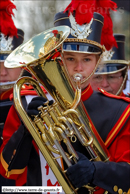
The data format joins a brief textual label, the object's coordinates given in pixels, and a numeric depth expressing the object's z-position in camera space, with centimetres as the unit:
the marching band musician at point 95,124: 402
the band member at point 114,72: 800
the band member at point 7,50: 684
